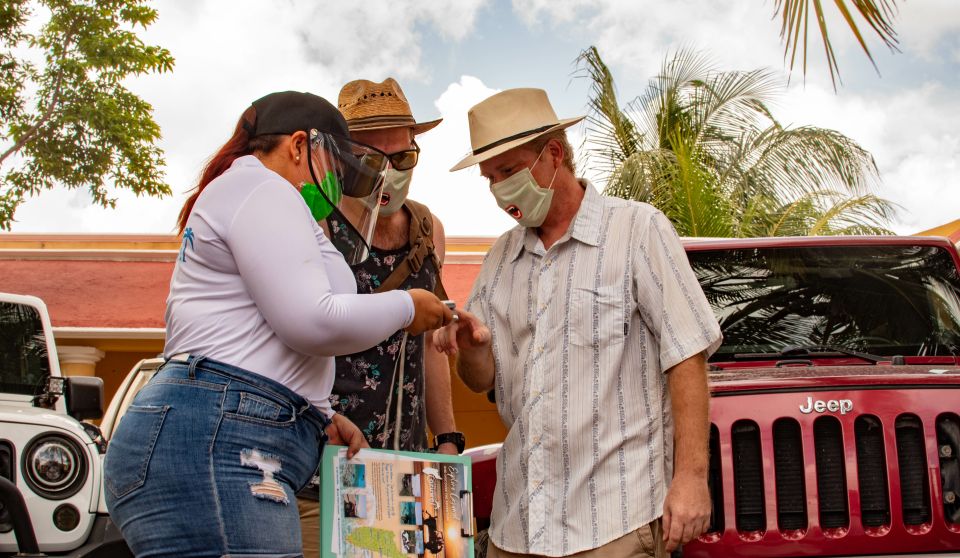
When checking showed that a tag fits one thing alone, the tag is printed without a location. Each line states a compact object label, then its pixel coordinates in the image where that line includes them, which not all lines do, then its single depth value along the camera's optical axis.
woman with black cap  2.15
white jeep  5.22
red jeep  3.61
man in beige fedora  3.12
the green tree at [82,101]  15.45
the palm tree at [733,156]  15.64
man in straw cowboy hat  3.59
